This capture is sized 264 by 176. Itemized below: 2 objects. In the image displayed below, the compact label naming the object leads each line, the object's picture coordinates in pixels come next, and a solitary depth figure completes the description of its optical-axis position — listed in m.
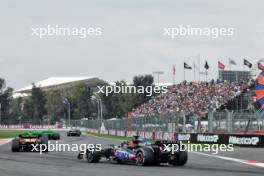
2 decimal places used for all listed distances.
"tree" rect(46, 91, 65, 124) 125.44
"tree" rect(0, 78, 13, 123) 138.79
